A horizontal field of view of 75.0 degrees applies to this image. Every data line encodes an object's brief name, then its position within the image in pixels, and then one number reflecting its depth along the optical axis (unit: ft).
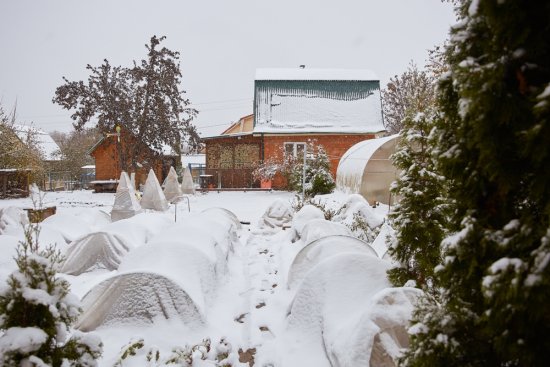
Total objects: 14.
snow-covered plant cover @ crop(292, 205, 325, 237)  33.84
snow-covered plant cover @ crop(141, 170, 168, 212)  57.72
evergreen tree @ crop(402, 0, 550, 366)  5.34
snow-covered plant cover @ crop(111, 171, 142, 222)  45.93
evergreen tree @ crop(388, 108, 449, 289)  15.26
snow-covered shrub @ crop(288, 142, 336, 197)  61.16
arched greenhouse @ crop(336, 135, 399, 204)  50.88
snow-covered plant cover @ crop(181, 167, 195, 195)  78.89
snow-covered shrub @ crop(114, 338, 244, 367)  14.62
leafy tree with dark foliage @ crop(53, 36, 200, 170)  87.15
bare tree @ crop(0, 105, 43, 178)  67.56
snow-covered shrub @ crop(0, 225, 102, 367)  8.53
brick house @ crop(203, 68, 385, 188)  84.02
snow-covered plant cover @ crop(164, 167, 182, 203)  69.97
